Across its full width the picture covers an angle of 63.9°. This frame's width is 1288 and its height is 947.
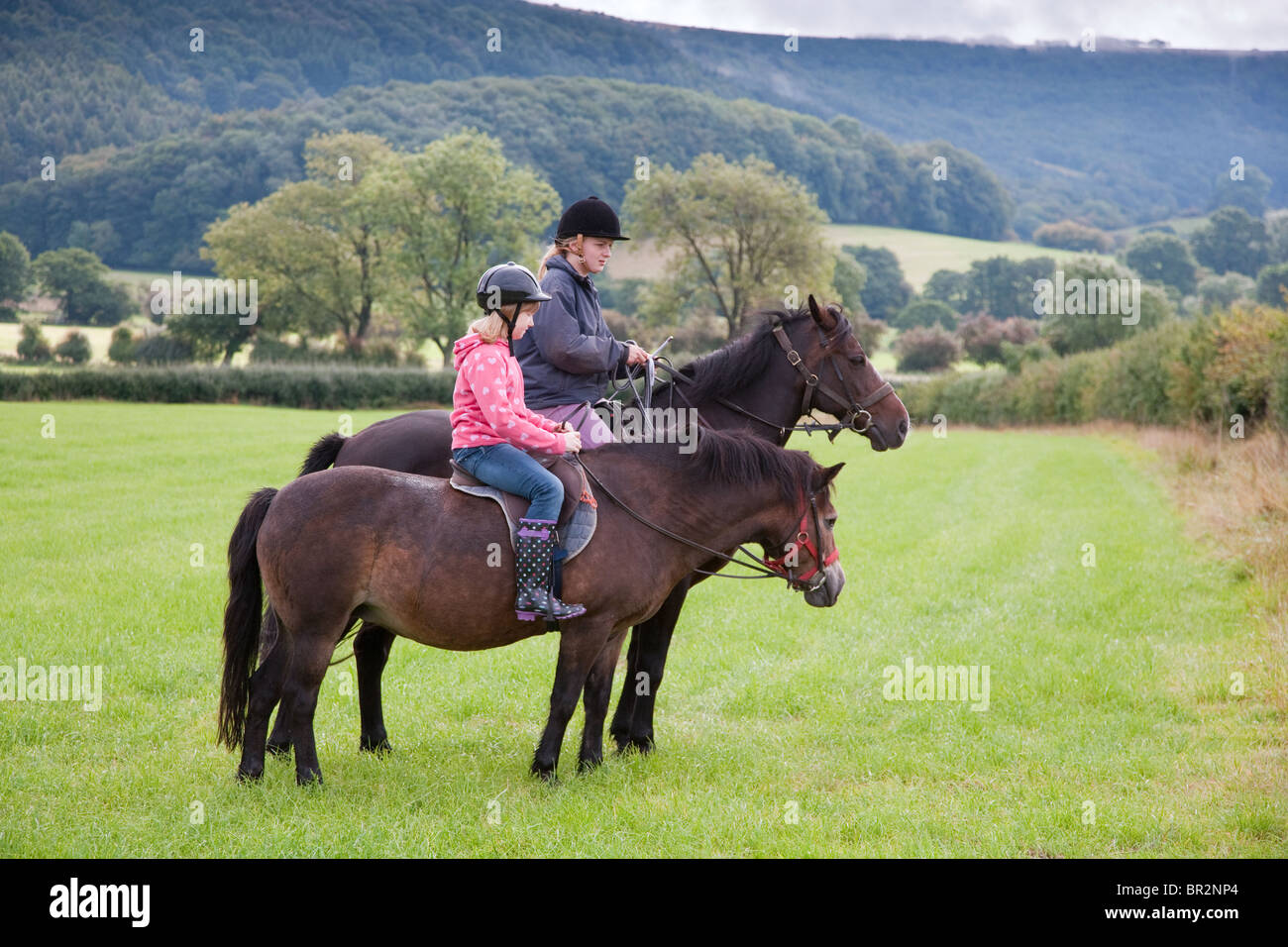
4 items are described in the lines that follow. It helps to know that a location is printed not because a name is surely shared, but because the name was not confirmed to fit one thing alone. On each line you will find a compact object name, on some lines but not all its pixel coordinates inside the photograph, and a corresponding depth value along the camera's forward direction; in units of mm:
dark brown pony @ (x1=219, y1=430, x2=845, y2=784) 5508
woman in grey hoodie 6230
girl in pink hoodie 5562
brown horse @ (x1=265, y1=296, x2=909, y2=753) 6727
